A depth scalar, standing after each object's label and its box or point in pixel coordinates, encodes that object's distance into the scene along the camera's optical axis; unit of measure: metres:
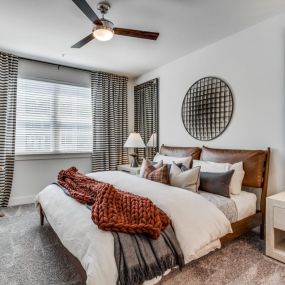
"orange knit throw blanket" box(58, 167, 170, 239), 1.53
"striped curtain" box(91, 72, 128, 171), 4.55
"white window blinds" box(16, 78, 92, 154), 3.94
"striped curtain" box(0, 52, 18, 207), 3.62
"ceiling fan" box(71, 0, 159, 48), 1.89
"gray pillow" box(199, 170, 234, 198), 2.38
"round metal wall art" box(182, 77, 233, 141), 3.09
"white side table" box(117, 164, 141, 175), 3.98
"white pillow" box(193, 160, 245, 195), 2.49
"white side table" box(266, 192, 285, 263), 2.06
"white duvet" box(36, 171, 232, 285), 1.38
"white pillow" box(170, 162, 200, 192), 2.48
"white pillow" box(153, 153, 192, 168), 3.06
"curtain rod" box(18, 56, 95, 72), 3.88
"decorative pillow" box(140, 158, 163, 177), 3.12
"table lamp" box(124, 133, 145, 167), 4.20
